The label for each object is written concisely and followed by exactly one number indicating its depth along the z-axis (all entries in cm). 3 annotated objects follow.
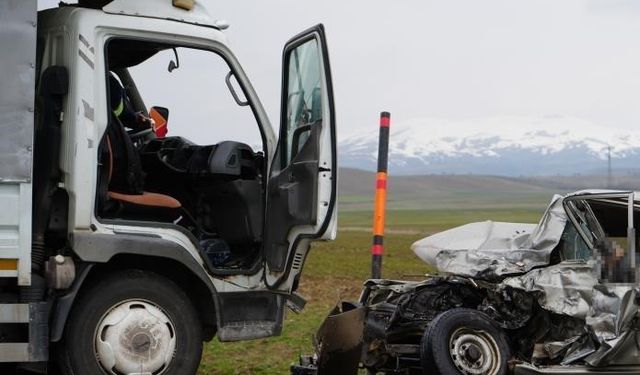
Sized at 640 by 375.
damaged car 697
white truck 610
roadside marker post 872
